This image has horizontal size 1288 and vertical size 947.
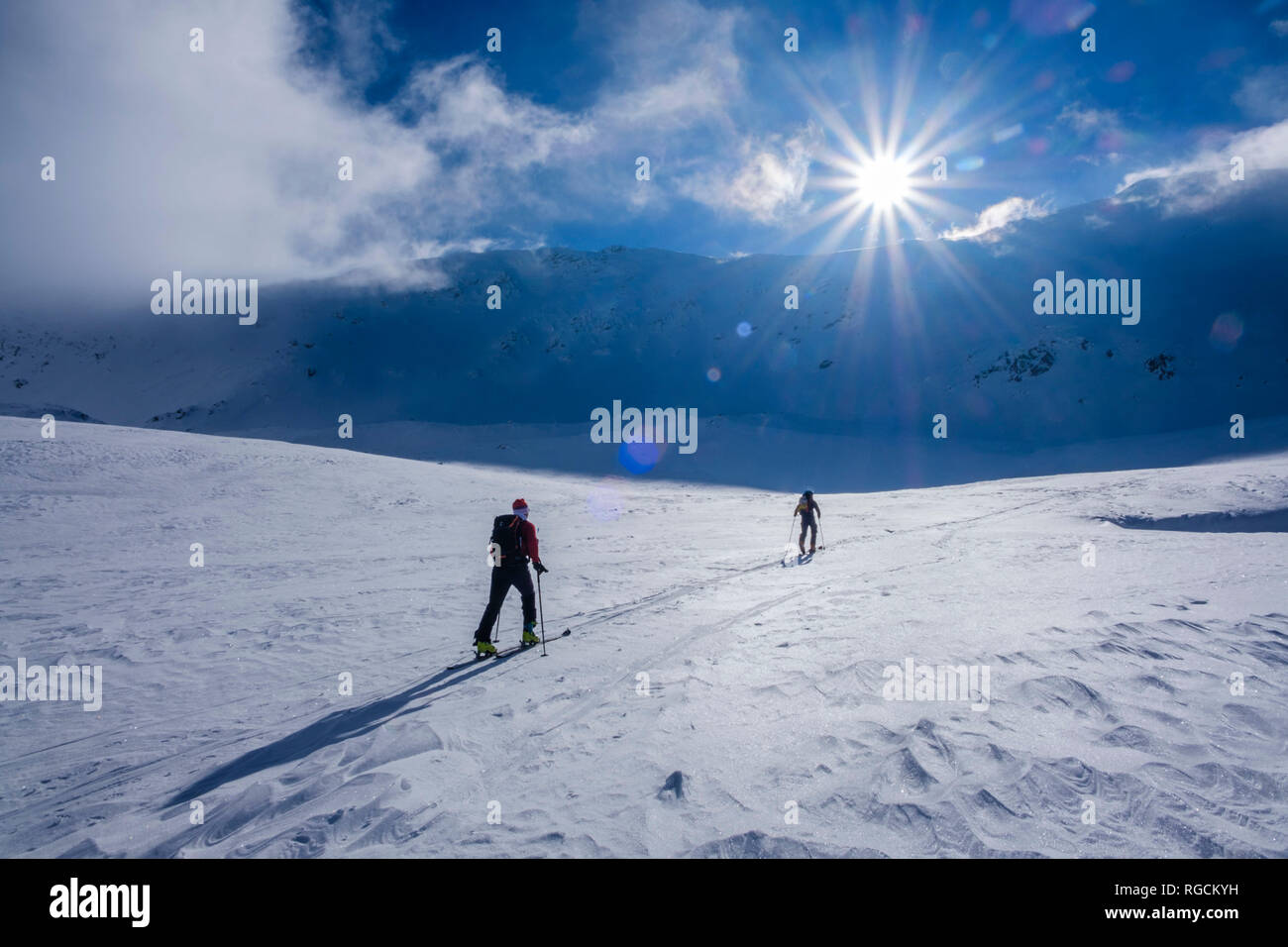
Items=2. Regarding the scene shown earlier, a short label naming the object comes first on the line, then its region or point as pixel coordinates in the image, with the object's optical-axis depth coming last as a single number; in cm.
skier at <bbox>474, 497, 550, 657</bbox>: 749
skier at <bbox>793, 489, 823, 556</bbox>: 1398
